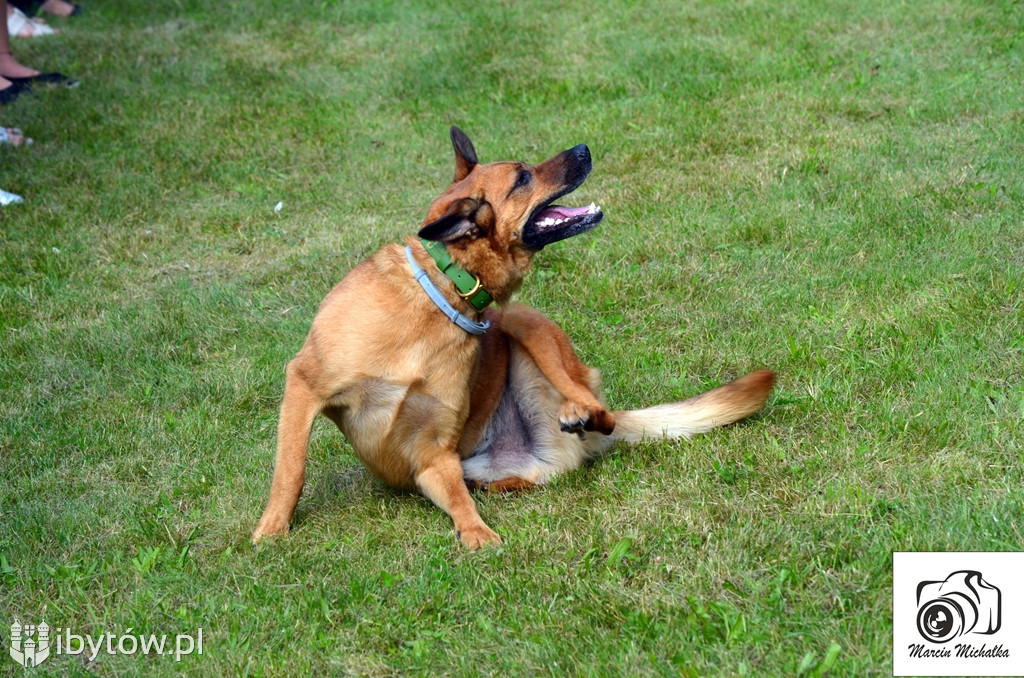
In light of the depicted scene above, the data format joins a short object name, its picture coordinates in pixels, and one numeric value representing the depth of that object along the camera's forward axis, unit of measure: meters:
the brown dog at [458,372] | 4.05
